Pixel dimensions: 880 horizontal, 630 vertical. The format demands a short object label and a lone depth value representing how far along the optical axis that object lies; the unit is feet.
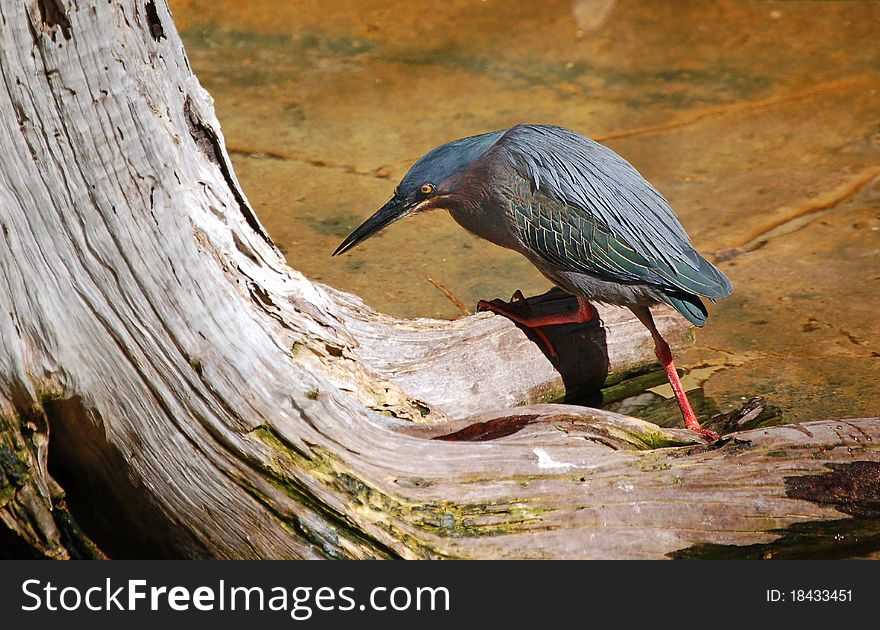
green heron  23.07
